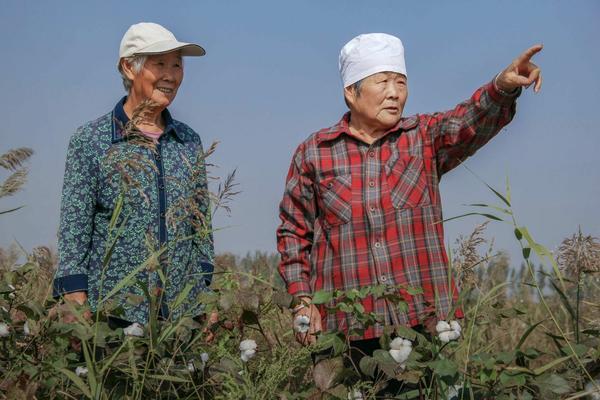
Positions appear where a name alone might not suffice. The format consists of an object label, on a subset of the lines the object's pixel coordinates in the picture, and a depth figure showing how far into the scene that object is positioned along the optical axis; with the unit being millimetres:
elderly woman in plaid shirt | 3316
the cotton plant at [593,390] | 2398
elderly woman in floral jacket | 3547
